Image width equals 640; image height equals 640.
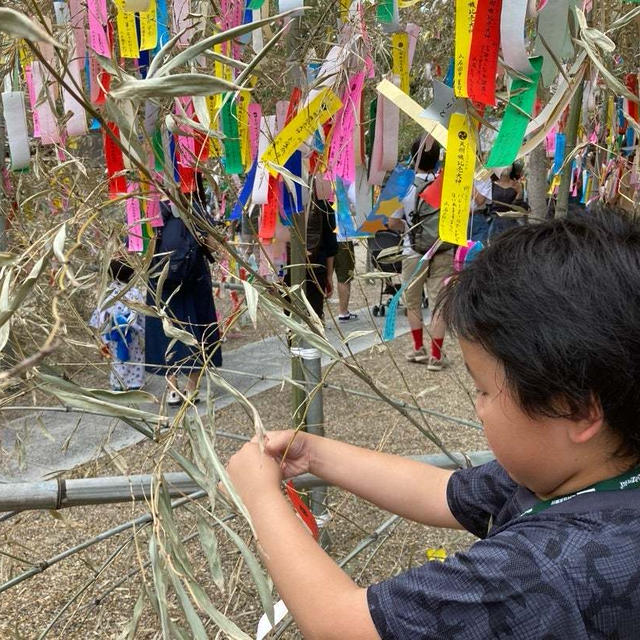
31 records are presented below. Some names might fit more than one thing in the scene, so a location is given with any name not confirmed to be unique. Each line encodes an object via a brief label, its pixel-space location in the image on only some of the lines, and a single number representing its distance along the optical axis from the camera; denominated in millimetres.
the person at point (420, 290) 3992
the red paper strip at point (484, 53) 1009
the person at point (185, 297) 3340
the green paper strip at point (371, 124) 1729
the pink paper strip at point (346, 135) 1473
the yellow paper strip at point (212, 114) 1598
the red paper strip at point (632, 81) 1823
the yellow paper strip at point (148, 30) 1464
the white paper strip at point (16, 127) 1455
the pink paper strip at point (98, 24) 1476
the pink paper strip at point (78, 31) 1573
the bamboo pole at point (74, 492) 993
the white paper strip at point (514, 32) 951
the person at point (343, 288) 4887
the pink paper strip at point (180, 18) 1550
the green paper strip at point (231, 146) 1587
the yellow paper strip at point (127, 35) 1482
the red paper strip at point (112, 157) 1635
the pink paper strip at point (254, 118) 1674
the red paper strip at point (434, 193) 1397
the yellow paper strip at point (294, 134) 1269
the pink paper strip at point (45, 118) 1660
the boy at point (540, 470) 670
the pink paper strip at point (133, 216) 1913
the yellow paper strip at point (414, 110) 1118
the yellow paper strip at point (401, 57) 1524
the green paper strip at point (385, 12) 1536
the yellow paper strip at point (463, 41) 1036
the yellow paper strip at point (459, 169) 1087
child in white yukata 3861
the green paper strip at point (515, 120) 1021
